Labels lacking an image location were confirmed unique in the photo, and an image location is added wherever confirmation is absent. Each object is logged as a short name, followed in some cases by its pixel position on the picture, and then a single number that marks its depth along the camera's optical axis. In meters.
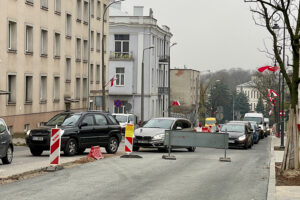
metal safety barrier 23.05
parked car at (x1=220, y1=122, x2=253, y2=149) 36.66
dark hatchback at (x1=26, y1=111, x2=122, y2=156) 24.53
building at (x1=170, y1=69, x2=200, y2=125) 124.38
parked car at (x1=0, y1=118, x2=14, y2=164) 20.15
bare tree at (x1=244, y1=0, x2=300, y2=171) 16.78
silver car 28.30
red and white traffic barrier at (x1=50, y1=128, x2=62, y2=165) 18.17
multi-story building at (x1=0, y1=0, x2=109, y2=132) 41.34
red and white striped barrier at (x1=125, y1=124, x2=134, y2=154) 22.76
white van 71.65
